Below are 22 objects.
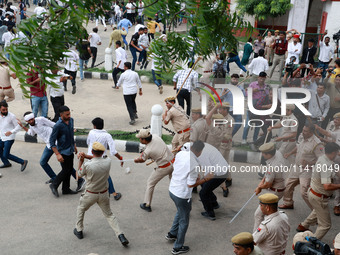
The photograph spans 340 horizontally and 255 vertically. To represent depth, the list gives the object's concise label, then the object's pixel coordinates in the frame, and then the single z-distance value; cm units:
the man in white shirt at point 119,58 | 1199
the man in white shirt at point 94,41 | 1427
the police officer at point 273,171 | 576
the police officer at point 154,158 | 630
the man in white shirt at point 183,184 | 554
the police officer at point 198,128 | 575
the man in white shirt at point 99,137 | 668
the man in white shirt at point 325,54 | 1377
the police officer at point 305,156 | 586
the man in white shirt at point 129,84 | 971
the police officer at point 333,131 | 589
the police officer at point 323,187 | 539
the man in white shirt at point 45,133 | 718
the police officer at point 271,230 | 472
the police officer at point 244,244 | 409
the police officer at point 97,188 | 557
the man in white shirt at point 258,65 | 1112
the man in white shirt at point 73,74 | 1135
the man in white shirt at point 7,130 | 760
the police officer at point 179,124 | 757
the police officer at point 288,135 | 548
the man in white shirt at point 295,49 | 1369
